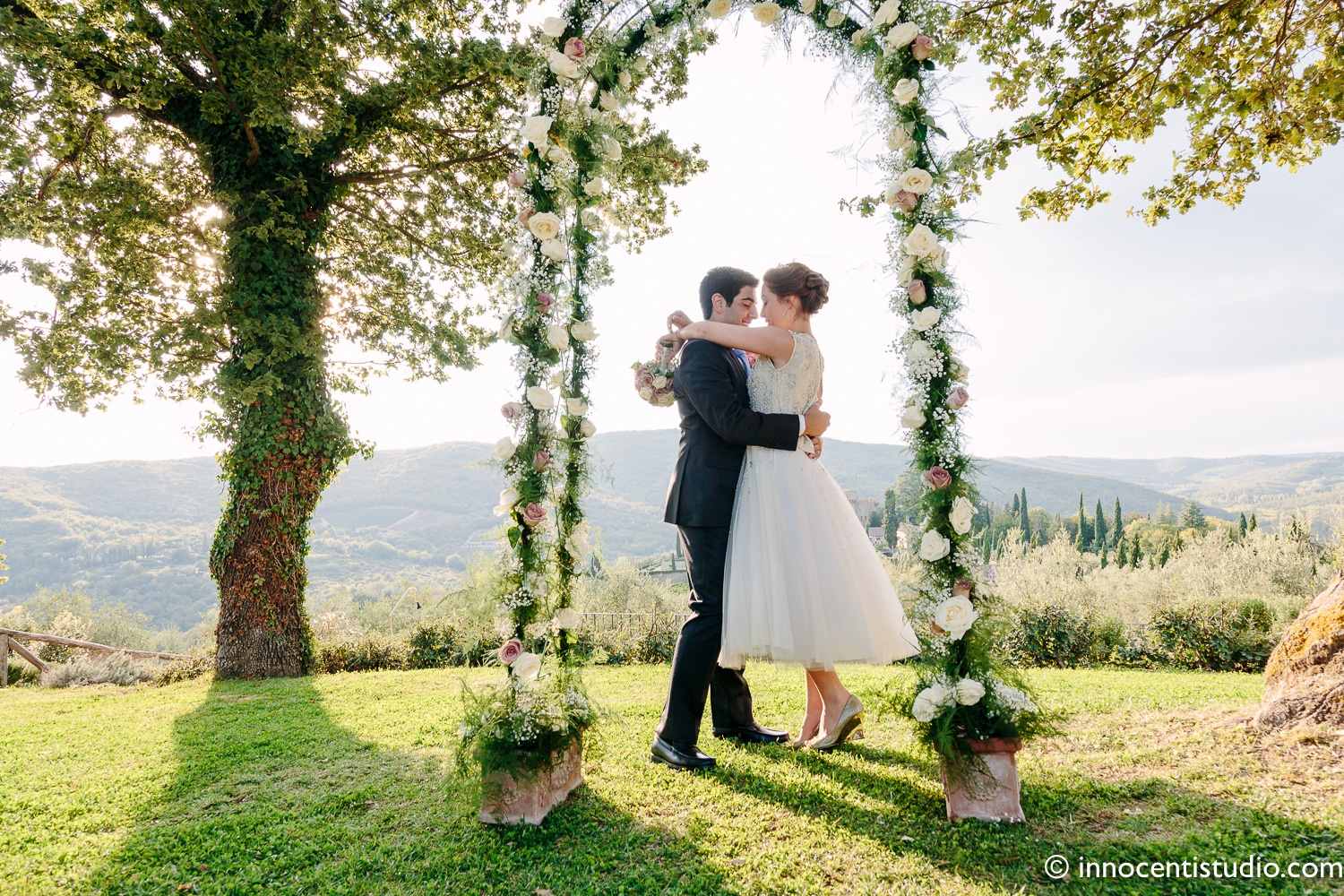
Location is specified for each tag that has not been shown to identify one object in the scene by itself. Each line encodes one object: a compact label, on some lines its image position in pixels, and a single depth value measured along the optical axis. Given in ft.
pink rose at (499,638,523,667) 10.45
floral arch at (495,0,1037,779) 10.07
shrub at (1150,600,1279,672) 34.60
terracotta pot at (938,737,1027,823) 9.52
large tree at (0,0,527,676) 25.68
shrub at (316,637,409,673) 35.14
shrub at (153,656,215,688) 33.32
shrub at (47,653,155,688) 34.06
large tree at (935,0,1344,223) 18.26
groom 11.84
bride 11.66
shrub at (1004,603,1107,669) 37.45
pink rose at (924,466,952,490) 10.27
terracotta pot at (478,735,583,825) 9.95
